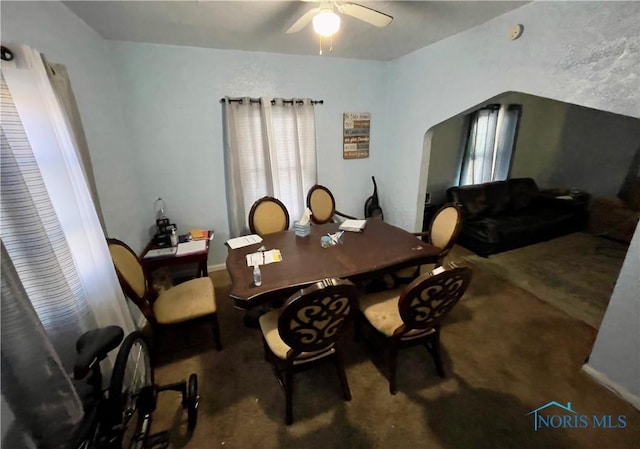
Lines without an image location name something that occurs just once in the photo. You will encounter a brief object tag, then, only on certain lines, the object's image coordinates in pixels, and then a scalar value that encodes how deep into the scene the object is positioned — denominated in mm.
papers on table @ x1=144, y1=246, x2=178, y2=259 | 2373
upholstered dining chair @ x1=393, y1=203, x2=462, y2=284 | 2193
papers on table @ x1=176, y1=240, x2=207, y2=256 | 2462
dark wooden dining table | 1556
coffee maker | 2625
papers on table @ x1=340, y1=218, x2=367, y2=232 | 2436
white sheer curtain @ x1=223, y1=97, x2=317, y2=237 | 2914
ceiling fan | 1488
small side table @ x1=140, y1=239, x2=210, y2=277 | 2332
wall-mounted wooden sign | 3473
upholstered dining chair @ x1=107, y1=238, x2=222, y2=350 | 1684
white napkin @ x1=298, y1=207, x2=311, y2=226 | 2342
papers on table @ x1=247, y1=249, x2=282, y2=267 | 1864
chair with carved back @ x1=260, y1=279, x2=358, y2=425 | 1203
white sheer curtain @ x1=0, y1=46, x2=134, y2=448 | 915
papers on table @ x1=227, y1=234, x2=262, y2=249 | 2174
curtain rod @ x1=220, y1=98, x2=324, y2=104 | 2807
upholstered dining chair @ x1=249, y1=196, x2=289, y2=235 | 2650
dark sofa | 3479
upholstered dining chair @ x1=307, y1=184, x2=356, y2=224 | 3197
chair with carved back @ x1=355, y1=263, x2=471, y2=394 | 1359
